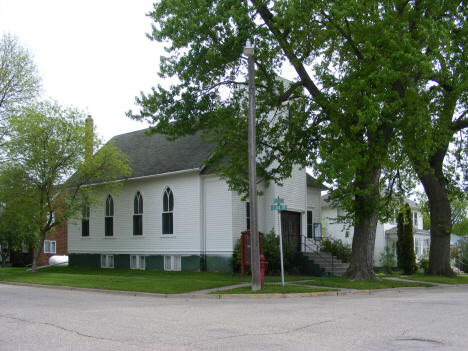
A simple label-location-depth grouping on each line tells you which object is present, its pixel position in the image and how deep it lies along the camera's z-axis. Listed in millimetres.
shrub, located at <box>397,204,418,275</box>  27719
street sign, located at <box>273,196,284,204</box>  16091
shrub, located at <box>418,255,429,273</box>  31216
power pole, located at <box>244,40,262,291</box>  15438
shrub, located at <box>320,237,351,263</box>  26478
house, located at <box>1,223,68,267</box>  39969
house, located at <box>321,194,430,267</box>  39562
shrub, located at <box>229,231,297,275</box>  23438
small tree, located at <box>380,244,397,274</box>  29622
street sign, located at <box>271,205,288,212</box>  15945
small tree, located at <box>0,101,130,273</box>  23953
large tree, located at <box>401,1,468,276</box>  16109
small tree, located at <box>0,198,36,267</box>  24484
